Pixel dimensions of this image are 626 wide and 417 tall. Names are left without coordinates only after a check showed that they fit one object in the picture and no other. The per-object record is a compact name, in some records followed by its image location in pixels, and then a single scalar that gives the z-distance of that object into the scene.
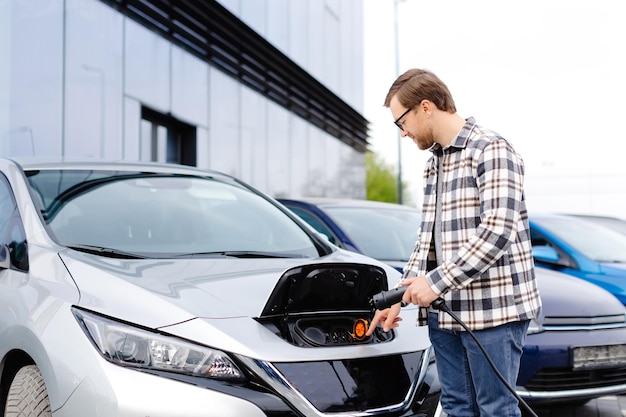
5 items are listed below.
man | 2.13
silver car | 2.13
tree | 54.69
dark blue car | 3.93
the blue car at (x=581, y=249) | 5.66
